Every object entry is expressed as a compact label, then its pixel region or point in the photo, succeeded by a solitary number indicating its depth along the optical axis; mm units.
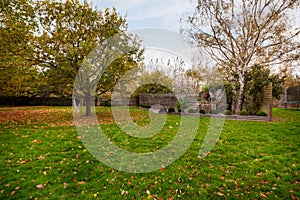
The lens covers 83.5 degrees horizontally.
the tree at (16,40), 7188
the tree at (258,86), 9953
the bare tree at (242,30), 10180
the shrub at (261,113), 8545
